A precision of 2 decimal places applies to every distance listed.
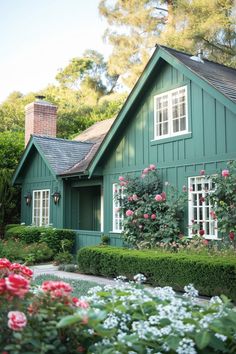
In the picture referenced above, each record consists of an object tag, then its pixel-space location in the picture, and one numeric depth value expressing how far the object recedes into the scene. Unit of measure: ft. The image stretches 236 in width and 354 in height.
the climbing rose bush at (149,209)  34.88
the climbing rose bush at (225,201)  28.91
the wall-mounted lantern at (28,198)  58.23
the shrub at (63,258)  41.52
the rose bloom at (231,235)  28.55
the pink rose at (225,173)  29.37
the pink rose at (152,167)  37.70
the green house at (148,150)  33.45
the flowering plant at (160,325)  8.38
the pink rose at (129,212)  37.47
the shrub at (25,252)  39.45
